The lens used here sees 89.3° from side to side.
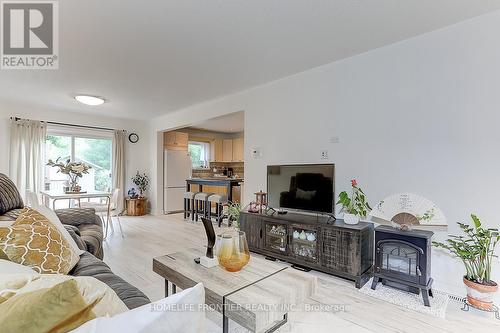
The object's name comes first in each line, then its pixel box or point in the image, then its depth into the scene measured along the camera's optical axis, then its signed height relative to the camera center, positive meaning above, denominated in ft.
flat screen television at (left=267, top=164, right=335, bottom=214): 9.37 -0.84
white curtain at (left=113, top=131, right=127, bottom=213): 20.08 +0.19
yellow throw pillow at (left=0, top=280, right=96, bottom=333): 1.69 -1.03
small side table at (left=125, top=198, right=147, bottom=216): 20.47 -3.36
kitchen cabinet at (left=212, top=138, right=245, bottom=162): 25.63 +1.65
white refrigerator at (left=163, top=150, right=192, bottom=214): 20.93 -1.04
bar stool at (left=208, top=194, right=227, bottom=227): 16.70 -2.49
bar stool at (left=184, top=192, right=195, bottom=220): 18.87 -3.01
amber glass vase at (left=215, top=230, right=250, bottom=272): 5.16 -1.75
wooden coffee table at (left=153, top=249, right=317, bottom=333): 4.03 -2.24
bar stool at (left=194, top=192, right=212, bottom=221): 17.65 -2.88
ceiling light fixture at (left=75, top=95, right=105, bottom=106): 13.47 +3.60
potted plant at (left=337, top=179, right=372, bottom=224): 8.71 -1.38
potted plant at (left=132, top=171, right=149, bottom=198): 21.32 -1.40
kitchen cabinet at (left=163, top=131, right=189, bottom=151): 21.31 +2.18
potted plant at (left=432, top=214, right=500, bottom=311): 6.46 -2.50
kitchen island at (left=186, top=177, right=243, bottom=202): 17.44 -1.26
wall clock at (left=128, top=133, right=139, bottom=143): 21.17 +2.34
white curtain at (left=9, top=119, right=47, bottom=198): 15.76 +0.72
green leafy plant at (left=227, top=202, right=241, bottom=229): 11.93 -2.38
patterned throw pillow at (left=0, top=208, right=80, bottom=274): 4.08 -1.38
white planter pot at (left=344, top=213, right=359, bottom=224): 8.68 -1.81
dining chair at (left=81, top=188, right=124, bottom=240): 14.10 -2.32
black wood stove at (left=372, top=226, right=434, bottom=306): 7.09 -2.77
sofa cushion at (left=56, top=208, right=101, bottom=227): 8.82 -1.81
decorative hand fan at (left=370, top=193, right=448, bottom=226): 7.79 -1.45
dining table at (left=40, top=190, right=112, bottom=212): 12.80 -1.59
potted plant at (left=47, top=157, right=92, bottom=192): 13.64 -0.31
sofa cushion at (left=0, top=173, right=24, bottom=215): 7.63 -1.01
